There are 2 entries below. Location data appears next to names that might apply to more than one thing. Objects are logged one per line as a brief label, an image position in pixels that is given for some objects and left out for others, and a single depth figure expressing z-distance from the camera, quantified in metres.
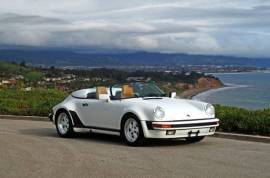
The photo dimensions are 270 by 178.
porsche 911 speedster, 12.52
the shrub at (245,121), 14.36
